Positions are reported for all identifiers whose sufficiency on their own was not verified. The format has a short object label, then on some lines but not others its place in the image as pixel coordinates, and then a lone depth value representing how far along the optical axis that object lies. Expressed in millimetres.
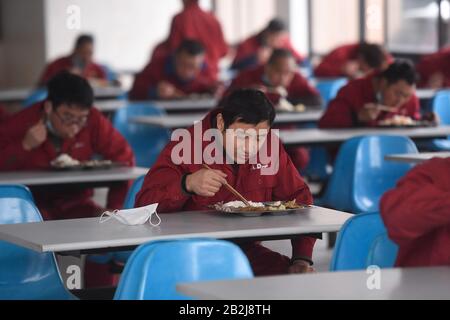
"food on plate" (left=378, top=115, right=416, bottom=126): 7220
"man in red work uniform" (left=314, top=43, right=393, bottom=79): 12456
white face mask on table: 3746
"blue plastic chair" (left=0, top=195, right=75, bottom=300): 4130
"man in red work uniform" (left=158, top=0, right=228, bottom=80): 12069
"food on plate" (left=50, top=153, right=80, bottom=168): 5622
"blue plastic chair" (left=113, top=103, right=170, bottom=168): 7780
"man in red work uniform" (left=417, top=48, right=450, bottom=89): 10711
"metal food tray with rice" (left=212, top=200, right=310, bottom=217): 3950
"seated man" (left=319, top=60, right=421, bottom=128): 7220
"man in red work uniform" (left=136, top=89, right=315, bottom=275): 4017
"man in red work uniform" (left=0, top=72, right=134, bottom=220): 5690
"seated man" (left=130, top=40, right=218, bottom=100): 9869
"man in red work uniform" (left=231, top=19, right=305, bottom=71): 12853
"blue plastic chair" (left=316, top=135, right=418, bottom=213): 6014
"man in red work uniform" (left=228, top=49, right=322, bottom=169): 9352
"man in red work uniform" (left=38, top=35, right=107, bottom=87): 12633
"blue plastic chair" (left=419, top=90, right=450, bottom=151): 8211
